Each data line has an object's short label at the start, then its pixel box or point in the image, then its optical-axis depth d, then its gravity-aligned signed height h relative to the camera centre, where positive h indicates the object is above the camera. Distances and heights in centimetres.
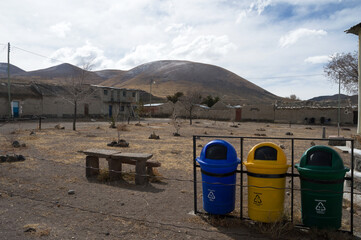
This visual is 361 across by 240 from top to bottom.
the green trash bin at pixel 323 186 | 355 -87
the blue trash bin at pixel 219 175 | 402 -83
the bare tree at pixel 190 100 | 3810 +268
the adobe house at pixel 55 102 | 3377 +222
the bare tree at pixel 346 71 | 2002 +369
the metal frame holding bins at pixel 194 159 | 391 -80
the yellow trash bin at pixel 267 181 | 375 -85
